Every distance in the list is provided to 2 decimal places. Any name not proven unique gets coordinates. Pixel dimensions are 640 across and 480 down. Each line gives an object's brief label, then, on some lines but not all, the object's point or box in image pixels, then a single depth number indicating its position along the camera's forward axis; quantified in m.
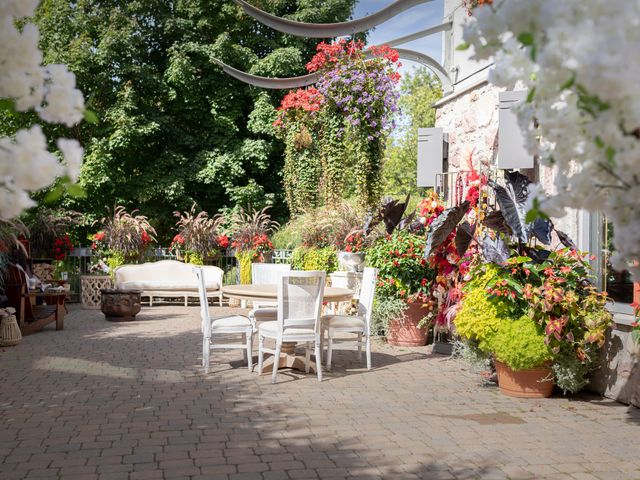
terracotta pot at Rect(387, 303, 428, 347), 8.14
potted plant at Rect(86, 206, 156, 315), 13.51
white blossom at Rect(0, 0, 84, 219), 1.43
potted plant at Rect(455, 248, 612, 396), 5.16
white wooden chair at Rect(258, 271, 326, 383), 6.00
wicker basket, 8.03
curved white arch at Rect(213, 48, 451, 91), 8.80
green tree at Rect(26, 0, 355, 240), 17.33
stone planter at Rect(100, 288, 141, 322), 10.79
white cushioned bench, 12.90
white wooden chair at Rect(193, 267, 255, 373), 6.47
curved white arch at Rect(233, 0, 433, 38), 8.27
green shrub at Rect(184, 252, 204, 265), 13.89
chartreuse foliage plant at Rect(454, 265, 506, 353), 5.48
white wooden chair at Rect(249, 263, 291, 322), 8.20
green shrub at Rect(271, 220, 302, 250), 13.59
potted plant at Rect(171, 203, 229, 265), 13.91
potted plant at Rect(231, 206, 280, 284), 13.34
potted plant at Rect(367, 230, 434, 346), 7.97
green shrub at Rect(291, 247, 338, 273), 11.21
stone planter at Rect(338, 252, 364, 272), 9.92
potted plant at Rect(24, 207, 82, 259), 13.52
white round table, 6.36
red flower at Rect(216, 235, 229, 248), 13.87
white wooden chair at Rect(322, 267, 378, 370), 6.73
